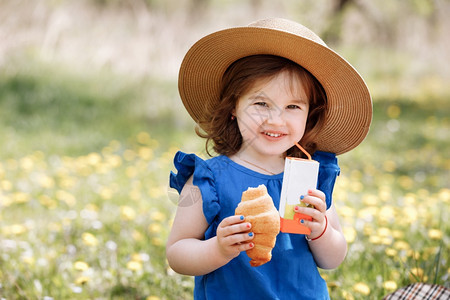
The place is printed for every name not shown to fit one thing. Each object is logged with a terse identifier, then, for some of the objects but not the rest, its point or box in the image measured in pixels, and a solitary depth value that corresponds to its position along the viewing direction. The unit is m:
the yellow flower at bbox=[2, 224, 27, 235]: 2.47
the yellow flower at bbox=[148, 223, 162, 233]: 2.60
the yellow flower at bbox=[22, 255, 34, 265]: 2.15
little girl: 1.48
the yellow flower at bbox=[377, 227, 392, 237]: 2.40
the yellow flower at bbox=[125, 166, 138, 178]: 3.61
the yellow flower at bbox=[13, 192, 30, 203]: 2.97
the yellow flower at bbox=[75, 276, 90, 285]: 1.86
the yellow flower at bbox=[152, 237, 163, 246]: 2.53
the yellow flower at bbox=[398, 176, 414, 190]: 3.73
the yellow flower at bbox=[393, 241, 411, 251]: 2.35
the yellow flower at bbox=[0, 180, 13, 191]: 3.15
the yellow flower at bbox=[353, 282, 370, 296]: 1.93
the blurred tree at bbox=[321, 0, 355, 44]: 6.91
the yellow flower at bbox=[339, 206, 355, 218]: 2.67
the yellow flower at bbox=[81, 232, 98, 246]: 2.22
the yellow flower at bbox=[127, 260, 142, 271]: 2.05
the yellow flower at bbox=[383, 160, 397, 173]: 4.16
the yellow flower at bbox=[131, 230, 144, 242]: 2.59
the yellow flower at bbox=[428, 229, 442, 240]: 2.44
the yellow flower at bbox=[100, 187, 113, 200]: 3.07
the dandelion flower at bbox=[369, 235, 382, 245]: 2.31
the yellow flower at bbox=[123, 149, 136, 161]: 4.02
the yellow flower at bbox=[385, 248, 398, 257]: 2.21
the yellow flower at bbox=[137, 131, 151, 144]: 4.49
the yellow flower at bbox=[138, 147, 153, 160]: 4.04
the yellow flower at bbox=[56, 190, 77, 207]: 3.00
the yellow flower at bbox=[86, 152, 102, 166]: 3.67
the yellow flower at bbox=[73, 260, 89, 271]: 1.92
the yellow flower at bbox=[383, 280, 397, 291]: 1.92
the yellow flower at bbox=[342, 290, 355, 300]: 1.98
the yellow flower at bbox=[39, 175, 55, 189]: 3.23
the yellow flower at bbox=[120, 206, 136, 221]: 2.71
